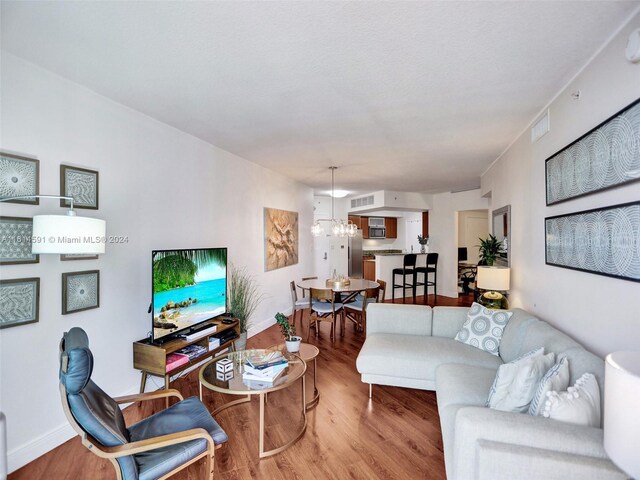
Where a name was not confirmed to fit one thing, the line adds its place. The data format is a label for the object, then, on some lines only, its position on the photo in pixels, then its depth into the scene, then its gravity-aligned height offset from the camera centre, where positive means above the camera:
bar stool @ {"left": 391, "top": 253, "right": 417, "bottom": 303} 7.40 -0.70
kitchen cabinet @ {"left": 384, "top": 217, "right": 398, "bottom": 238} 9.75 +0.48
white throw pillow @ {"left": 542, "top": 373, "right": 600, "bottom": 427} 1.50 -0.76
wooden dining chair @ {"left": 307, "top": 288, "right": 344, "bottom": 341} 4.54 -0.96
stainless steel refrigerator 8.91 -0.38
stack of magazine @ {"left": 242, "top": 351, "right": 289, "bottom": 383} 2.41 -0.96
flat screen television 2.86 -0.45
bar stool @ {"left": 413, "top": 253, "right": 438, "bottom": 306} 7.66 -0.70
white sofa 1.35 -0.91
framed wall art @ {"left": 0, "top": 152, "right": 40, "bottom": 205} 2.06 +0.44
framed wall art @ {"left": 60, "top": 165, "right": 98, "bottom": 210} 2.41 +0.44
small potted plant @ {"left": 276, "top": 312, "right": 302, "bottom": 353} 2.92 -0.86
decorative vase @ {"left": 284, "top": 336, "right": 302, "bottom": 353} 2.92 -0.91
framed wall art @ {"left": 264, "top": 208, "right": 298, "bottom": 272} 5.34 +0.08
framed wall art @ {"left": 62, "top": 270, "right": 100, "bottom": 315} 2.40 -0.37
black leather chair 1.50 -0.96
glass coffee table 2.21 -1.00
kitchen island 7.53 -0.53
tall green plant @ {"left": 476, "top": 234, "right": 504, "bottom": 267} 4.56 -0.11
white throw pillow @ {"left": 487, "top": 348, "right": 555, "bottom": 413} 1.77 -0.79
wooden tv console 2.74 -0.99
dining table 4.66 -0.66
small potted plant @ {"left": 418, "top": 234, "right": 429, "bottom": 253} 8.46 +0.05
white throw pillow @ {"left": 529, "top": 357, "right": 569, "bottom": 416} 1.65 -0.74
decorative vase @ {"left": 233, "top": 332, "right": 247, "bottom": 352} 3.89 -1.19
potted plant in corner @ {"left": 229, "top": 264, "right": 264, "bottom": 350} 3.95 -0.71
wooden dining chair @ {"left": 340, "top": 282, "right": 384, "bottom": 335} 4.71 -0.96
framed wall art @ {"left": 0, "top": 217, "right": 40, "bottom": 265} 2.05 +0.02
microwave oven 9.52 +0.30
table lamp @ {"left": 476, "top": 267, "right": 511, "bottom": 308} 3.74 -0.48
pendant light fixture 5.68 +0.24
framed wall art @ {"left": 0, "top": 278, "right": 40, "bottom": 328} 2.06 -0.38
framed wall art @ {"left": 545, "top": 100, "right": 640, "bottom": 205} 1.70 +0.52
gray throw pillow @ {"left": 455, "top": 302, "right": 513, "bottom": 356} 2.96 -0.81
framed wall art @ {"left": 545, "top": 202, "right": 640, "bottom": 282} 1.71 +0.00
